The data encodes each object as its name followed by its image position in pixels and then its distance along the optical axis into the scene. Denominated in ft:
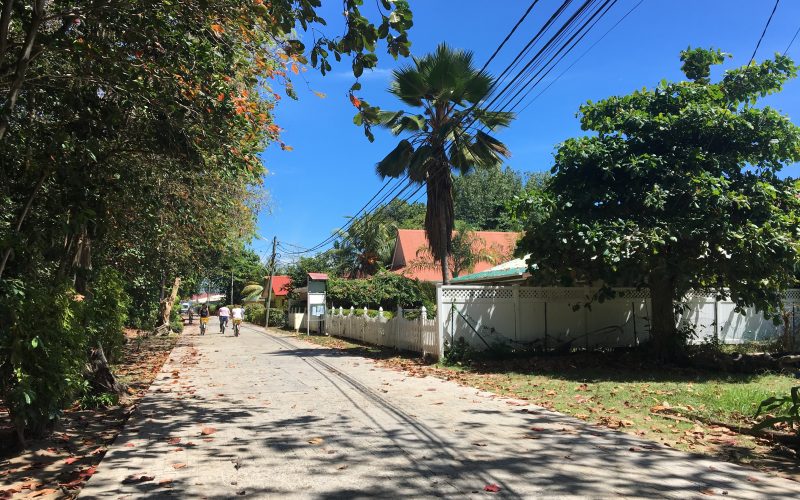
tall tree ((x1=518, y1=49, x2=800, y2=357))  34.30
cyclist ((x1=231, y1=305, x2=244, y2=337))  95.09
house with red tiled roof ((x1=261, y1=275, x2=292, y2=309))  174.51
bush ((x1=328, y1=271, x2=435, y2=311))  90.48
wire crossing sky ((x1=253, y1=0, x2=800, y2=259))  25.17
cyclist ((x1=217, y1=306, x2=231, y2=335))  101.50
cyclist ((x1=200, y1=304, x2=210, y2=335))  100.28
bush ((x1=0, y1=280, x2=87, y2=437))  16.85
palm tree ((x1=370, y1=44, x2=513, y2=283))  52.70
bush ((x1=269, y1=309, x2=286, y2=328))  130.76
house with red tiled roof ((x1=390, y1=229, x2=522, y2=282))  106.60
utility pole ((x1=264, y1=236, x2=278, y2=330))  129.69
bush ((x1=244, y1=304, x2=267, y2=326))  144.66
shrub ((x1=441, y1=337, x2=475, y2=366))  44.06
